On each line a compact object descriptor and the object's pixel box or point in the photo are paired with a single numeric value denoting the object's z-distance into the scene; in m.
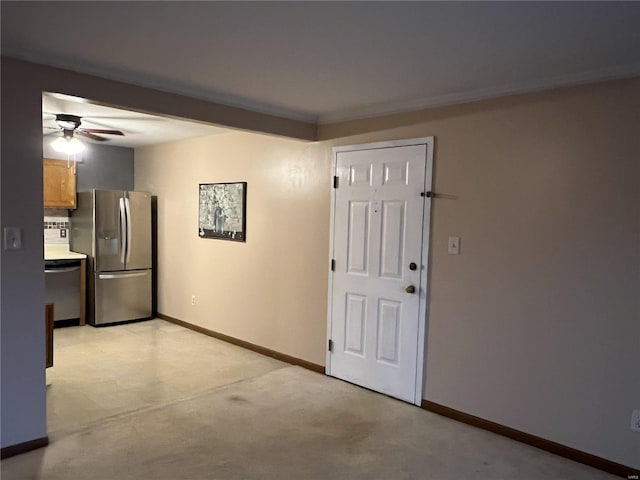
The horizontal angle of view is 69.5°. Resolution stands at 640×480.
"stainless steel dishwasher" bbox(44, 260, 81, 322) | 5.34
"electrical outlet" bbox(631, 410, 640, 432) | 2.54
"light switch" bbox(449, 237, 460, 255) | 3.23
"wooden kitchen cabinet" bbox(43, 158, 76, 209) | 5.50
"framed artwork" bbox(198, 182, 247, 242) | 4.84
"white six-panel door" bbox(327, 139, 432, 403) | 3.45
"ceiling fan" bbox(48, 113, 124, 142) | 4.05
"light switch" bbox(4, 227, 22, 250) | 2.52
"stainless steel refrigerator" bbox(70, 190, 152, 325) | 5.50
